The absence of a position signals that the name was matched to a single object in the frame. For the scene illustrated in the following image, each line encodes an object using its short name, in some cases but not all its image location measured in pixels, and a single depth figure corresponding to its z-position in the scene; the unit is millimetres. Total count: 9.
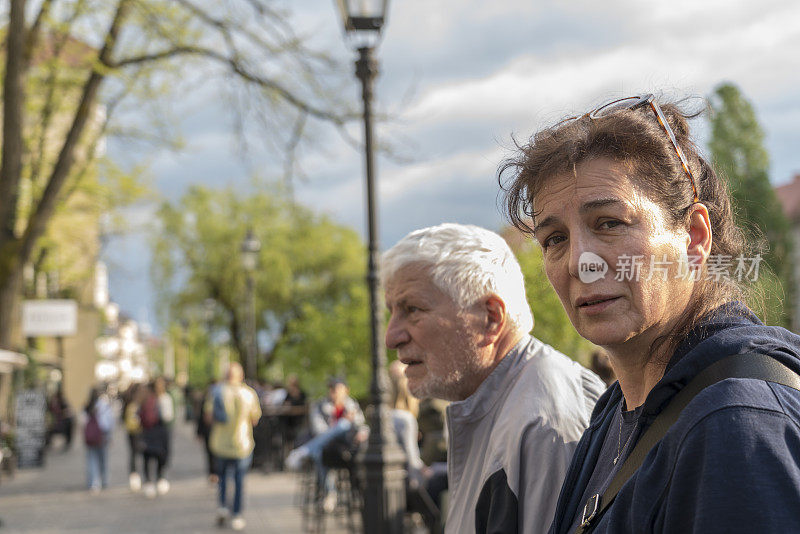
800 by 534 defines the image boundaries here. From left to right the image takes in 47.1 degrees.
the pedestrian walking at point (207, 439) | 16109
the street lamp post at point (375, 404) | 7281
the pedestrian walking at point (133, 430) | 16500
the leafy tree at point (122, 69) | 12039
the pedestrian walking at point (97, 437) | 16125
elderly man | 2281
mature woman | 1057
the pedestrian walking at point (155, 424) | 14828
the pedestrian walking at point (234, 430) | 11086
